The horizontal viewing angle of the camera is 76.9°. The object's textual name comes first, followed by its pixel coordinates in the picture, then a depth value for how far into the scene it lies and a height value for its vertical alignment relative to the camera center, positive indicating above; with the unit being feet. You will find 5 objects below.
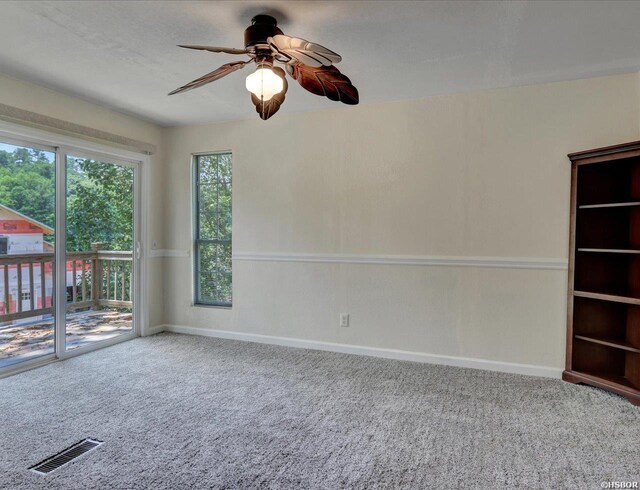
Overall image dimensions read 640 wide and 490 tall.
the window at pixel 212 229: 15.08 +0.31
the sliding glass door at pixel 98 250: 12.57 -0.48
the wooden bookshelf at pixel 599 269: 10.07 -0.73
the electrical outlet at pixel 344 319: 13.12 -2.64
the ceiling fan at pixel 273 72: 7.28 +3.07
